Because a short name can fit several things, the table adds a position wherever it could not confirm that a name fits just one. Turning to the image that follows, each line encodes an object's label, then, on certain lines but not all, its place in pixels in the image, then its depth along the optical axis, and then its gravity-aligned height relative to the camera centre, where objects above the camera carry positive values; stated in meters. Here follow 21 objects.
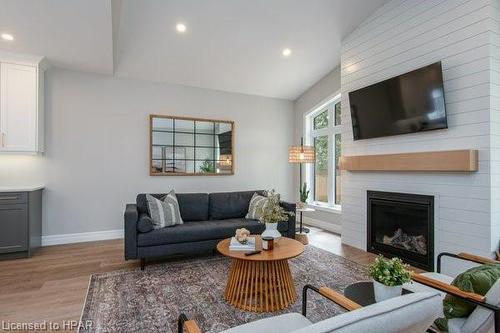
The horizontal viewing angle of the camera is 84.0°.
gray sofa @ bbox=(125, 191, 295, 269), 3.30 -0.80
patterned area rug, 2.22 -1.24
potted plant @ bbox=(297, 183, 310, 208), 5.18 -0.55
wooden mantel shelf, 2.85 +0.06
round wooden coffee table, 2.40 -1.03
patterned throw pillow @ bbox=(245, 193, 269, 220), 4.22 -0.60
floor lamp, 4.91 +0.22
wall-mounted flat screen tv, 3.14 +0.79
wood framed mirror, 5.02 +0.39
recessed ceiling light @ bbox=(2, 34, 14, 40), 3.37 +1.60
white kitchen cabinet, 3.77 +0.84
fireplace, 3.35 -0.81
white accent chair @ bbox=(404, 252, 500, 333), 1.31 -0.70
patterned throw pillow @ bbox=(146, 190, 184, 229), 3.56 -0.60
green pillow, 1.48 -0.65
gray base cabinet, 3.60 -0.75
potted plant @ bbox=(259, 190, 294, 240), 2.85 -0.51
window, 5.43 +0.32
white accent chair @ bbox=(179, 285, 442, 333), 0.81 -0.48
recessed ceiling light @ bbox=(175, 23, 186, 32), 3.79 +1.93
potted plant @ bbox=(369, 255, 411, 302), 1.49 -0.61
